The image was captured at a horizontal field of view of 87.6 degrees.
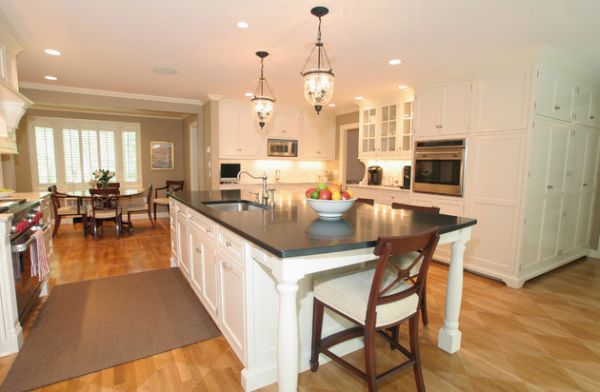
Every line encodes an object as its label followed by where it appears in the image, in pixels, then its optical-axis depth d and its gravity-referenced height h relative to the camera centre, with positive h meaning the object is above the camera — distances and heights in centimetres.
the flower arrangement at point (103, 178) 568 -28
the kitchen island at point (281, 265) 145 -57
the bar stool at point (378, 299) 146 -70
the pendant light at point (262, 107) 345 +65
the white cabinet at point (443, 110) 379 +75
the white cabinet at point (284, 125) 617 +81
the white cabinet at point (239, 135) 569 +56
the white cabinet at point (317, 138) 654 +61
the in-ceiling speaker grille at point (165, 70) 389 +118
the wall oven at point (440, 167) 388 +2
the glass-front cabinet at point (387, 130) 492 +62
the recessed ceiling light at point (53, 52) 334 +119
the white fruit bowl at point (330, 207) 199 -26
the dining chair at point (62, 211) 550 -87
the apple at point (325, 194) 204 -18
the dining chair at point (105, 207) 519 -77
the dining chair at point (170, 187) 740 -55
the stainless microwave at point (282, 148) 620 +36
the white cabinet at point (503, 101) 327 +75
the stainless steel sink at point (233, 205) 302 -40
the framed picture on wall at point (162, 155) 741 +19
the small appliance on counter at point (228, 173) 582 -15
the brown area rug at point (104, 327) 204 -132
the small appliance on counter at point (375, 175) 560 -14
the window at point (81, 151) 644 +25
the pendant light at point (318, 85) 251 +65
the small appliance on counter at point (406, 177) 491 -15
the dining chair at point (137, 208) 584 -86
